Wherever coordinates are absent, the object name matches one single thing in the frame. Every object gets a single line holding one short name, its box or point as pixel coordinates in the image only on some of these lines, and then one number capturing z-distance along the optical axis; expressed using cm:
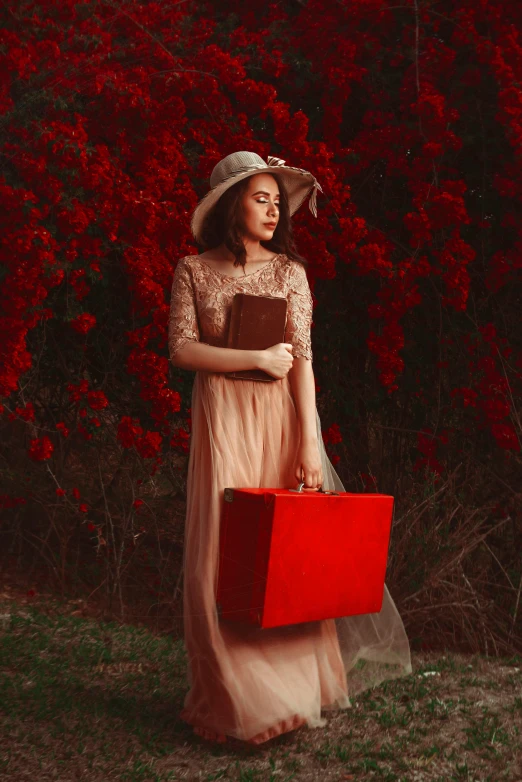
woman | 294
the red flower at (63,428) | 472
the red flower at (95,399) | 457
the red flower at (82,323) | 438
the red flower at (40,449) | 439
